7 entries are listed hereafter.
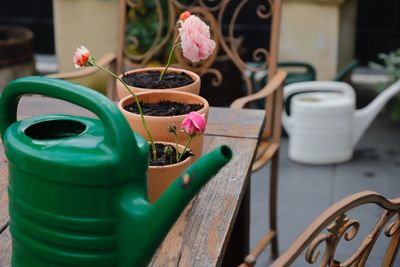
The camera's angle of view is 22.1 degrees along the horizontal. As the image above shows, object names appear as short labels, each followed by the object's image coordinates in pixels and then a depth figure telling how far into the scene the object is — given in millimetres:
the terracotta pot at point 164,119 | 1528
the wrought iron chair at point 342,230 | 1266
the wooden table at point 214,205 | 1345
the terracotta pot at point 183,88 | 1725
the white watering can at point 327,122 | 3237
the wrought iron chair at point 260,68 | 2608
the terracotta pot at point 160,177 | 1409
